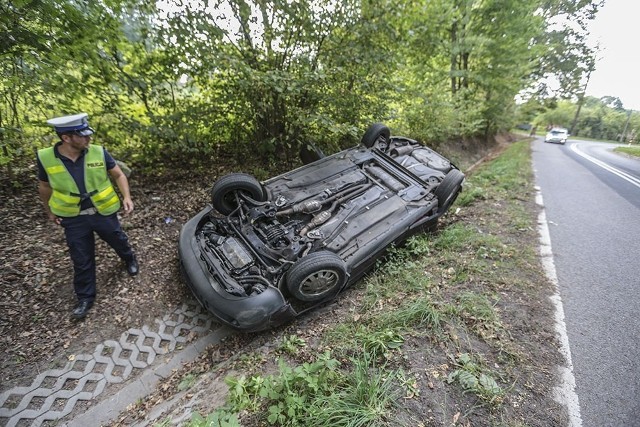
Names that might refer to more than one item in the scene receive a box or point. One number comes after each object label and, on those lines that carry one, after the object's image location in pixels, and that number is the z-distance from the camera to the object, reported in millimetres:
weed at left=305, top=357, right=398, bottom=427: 1875
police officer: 2701
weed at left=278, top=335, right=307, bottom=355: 2754
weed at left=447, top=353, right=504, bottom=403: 2080
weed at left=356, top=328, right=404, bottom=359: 2443
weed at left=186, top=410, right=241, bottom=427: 1844
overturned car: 2932
